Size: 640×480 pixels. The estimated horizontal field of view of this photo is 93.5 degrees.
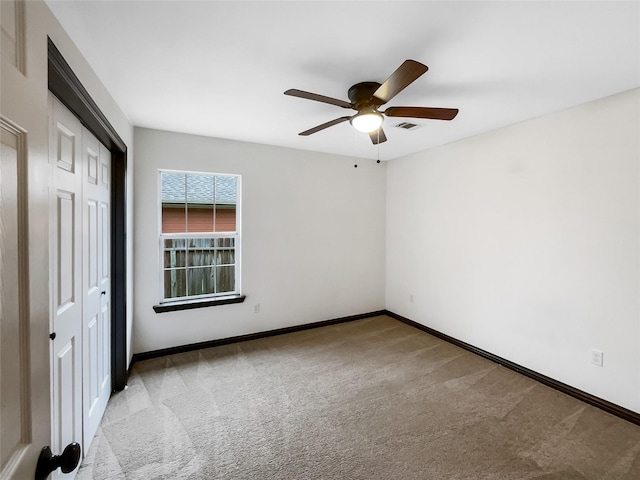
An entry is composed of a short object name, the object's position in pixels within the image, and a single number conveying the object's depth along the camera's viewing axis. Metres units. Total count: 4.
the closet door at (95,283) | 1.91
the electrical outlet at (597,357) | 2.47
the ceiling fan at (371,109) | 1.94
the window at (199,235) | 3.45
